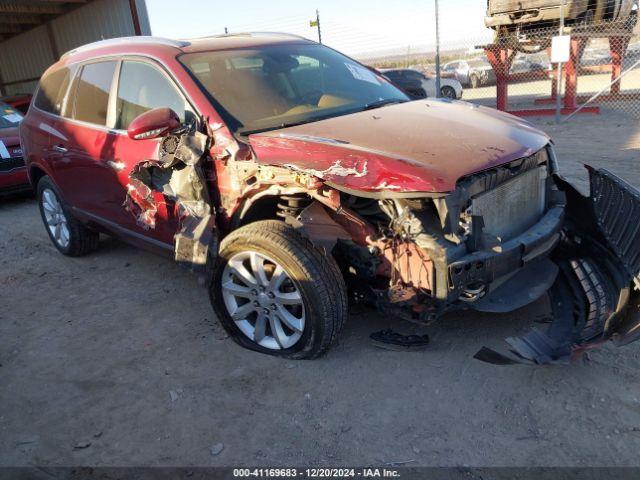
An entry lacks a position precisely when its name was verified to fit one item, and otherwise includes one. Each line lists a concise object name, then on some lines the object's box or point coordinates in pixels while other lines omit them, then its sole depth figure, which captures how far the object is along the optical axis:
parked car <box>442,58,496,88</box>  22.91
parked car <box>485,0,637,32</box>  11.12
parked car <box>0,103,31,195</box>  7.66
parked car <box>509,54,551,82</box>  15.48
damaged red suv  2.78
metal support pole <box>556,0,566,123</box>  9.97
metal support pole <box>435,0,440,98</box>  11.24
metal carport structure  13.65
